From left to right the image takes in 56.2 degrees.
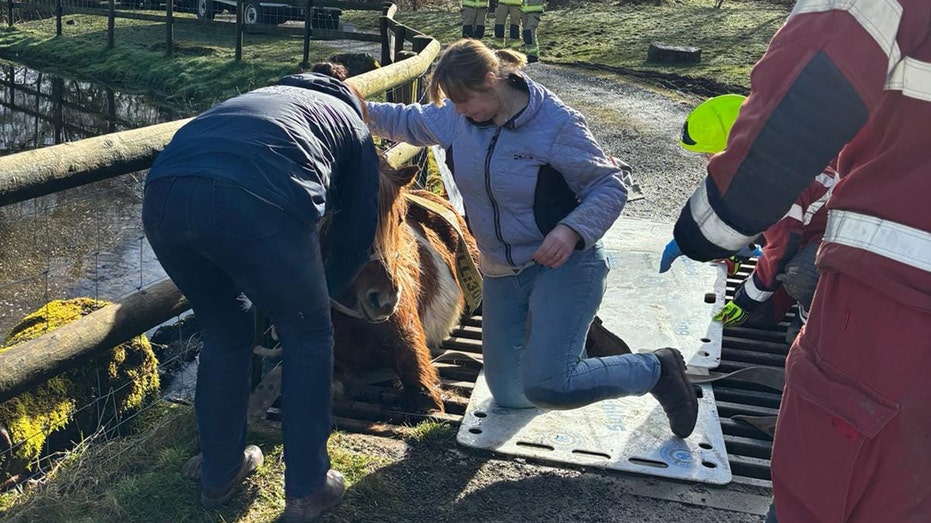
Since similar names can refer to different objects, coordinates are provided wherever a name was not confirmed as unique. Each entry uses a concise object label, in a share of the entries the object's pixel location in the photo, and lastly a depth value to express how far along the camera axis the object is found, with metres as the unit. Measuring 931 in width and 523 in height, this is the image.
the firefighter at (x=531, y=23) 13.84
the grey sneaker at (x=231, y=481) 2.91
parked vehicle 17.95
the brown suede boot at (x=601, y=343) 4.06
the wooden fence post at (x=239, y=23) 13.64
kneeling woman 3.06
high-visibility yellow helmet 3.43
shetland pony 3.21
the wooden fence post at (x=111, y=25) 15.64
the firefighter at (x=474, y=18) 14.62
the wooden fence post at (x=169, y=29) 14.62
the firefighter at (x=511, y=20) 14.26
